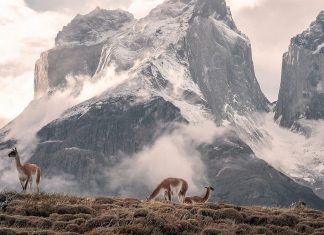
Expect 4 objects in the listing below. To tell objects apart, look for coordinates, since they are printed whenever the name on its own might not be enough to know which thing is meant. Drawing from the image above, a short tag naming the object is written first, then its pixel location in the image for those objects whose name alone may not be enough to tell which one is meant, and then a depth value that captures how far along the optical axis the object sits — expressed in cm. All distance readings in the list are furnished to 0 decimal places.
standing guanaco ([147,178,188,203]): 4678
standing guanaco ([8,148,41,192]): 4394
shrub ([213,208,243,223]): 3931
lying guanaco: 4857
